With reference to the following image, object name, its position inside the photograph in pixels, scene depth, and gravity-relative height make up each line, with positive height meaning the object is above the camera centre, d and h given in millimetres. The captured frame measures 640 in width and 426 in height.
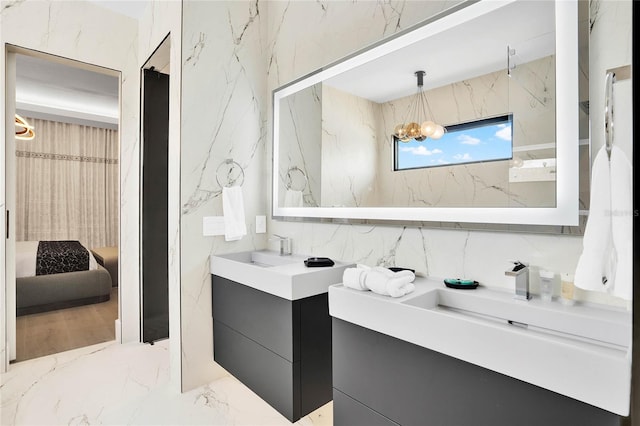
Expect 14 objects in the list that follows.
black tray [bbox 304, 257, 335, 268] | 1784 -275
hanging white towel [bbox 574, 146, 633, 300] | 750 -61
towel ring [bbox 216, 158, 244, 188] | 2242 +270
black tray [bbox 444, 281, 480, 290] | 1308 -294
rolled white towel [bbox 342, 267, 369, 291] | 1312 -266
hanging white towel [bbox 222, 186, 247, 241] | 2223 -7
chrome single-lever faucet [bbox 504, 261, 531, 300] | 1155 -250
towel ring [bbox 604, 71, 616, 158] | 667 +224
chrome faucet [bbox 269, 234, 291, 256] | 2238 -230
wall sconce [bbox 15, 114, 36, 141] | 3255 +913
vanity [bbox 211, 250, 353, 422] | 1600 -625
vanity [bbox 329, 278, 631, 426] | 796 -422
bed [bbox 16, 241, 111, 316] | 3475 -730
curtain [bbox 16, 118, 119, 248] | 5359 +478
